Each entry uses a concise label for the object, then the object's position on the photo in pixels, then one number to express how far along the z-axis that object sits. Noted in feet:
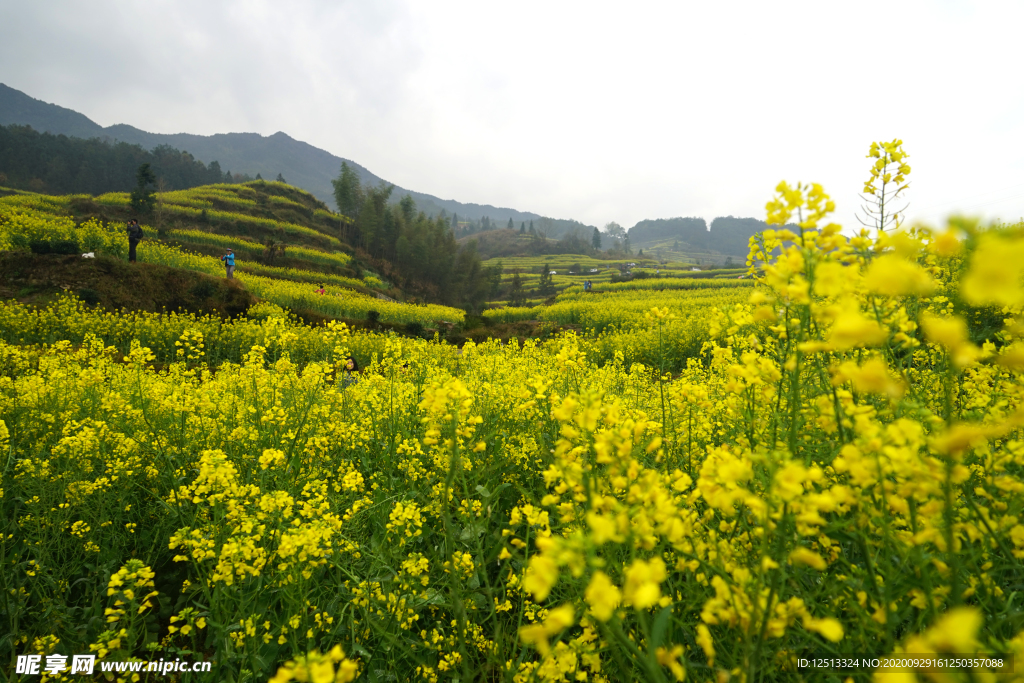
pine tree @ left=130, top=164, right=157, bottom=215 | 101.14
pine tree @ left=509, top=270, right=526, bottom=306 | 116.06
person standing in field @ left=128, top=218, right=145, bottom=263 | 47.19
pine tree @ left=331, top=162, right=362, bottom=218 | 158.10
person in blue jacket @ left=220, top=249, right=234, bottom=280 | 57.26
